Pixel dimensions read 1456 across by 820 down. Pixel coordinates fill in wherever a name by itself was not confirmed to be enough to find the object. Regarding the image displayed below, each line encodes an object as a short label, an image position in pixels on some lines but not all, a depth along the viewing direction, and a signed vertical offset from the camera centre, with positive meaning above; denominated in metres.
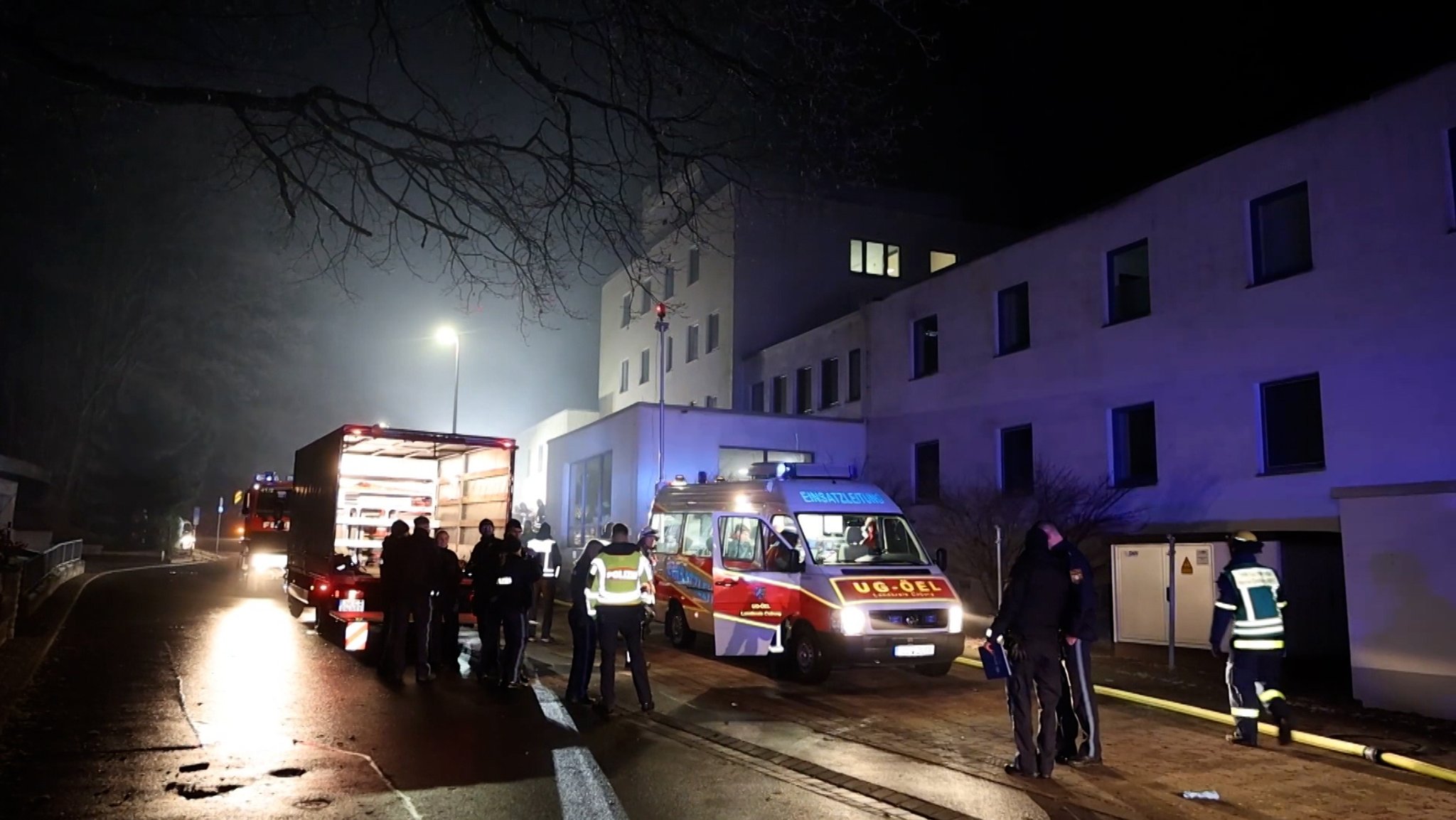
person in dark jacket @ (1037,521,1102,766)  7.91 -1.05
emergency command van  11.63 -0.52
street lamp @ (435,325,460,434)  32.03 +6.15
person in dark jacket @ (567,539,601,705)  10.34 -1.05
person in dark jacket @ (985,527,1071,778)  7.59 -0.76
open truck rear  13.69 +0.49
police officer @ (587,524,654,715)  9.93 -0.67
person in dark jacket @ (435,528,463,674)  12.52 -0.96
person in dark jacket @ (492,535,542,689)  11.32 -0.80
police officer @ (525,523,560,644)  14.95 -0.75
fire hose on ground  7.81 -1.73
